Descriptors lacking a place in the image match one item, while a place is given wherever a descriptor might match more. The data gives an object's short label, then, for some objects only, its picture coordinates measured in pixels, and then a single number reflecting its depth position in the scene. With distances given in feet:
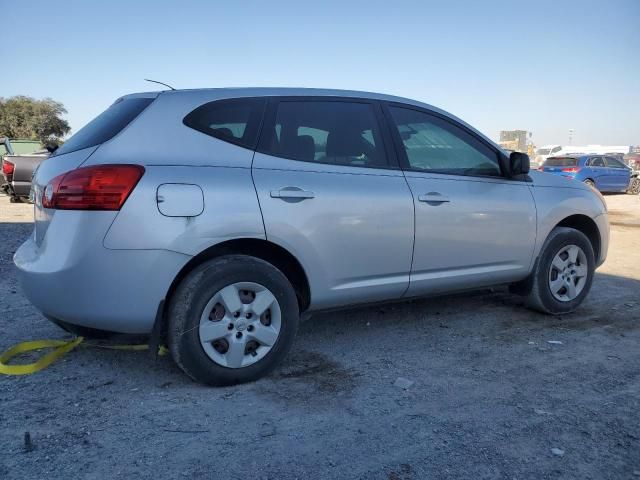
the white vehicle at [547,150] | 166.43
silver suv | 9.49
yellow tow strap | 11.03
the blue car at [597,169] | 64.44
